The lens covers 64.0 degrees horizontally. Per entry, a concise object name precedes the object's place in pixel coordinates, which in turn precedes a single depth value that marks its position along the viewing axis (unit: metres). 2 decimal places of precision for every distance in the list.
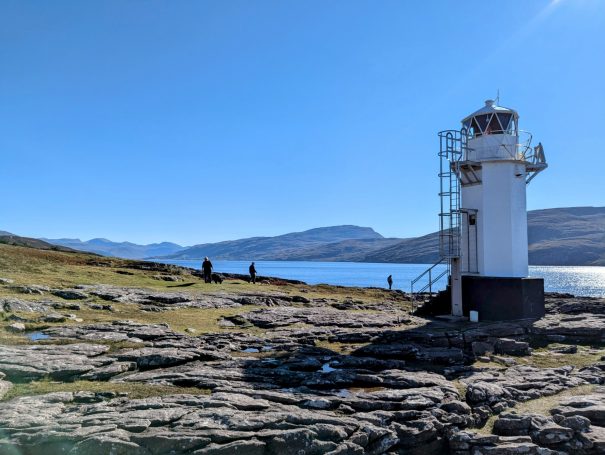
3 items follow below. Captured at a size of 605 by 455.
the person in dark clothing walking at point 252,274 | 51.36
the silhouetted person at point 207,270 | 45.66
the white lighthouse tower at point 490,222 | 29.62
